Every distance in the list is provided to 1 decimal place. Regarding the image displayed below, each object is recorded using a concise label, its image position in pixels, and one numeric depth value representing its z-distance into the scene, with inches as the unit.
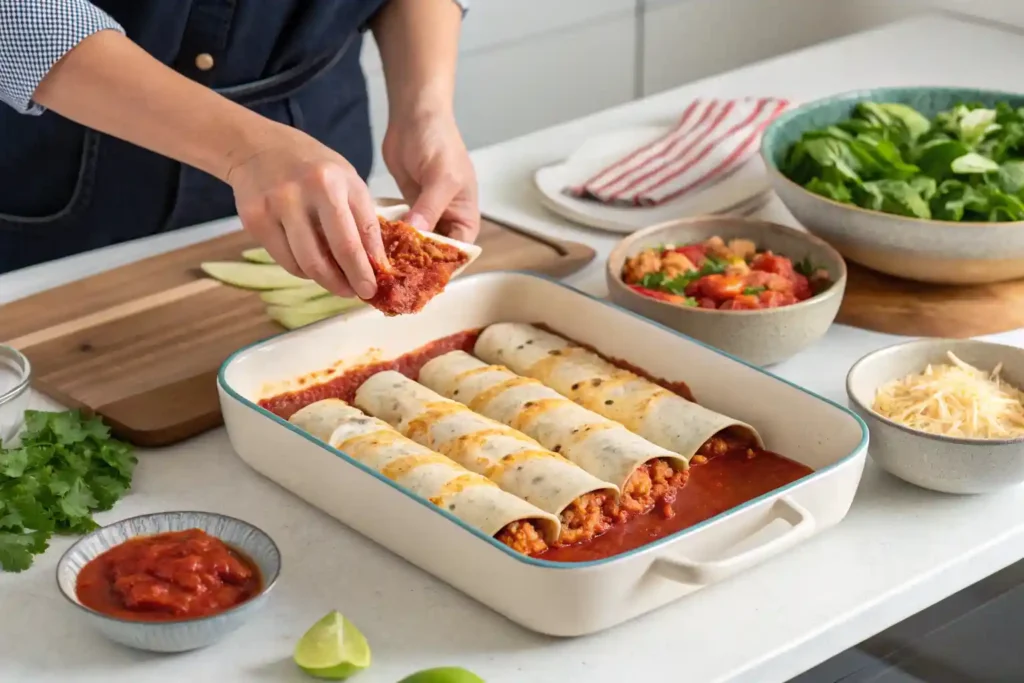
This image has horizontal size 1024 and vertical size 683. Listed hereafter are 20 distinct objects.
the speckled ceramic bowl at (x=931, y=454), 55.6
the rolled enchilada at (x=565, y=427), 56.4
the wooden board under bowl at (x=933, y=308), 64.5
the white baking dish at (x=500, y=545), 51.7
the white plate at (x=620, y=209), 71.5
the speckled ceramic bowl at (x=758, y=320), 61.3
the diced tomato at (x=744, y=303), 62.2
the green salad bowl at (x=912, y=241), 63.6
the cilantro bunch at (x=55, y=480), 55.3
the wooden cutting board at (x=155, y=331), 60.6
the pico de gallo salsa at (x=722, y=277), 62.8
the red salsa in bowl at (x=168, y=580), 52.1
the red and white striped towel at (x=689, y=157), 72.6
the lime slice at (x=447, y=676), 49.8
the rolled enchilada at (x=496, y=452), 55.3
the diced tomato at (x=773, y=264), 64.0
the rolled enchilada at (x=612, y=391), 58.0
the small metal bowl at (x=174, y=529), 51.4
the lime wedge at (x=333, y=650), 51.2
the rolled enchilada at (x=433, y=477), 54.2
